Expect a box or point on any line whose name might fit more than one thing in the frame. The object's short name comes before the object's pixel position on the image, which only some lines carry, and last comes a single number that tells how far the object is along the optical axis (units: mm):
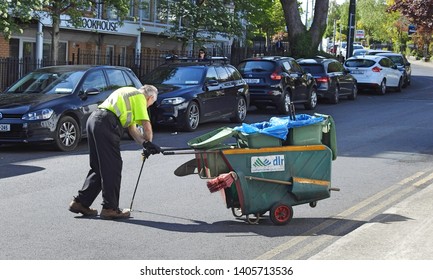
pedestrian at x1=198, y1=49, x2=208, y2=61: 28534
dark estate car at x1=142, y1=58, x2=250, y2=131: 18469
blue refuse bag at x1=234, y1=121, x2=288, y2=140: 8883
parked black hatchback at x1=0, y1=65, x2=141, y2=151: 14750
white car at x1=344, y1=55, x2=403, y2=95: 33531
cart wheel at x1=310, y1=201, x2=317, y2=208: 9498
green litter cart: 8836
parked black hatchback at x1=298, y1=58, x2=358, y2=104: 28203
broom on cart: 8680
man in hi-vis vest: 9008
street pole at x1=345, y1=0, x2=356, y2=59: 39822
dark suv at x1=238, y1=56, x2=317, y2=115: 23703
